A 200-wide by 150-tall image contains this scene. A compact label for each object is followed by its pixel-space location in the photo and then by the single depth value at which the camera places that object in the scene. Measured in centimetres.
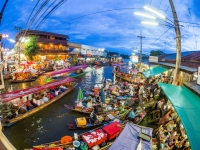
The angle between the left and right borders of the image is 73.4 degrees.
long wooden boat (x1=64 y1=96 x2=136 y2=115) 1431
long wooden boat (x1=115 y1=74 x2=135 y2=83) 2789
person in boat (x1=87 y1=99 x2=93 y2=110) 1474
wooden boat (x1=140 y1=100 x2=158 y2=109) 1454
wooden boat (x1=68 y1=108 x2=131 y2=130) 1170
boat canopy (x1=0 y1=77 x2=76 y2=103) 1114
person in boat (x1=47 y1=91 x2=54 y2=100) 1728
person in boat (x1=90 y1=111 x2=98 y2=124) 1200
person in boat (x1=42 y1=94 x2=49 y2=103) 1611
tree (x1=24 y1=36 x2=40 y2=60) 3785
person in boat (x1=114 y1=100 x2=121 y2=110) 1461
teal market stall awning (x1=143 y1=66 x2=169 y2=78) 1763
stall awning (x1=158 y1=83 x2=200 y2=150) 514
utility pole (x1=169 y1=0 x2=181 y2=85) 970
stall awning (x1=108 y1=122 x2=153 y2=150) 571
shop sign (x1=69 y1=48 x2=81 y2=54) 6959
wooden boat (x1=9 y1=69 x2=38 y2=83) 2836
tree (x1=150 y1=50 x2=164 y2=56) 5929
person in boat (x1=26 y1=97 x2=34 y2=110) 1414
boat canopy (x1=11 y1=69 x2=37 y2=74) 2830
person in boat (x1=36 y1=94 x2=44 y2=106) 1514
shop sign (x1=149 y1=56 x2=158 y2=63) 2405
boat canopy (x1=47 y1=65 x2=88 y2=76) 2208
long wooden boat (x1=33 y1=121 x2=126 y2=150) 814
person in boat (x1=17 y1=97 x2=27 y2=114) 1324
